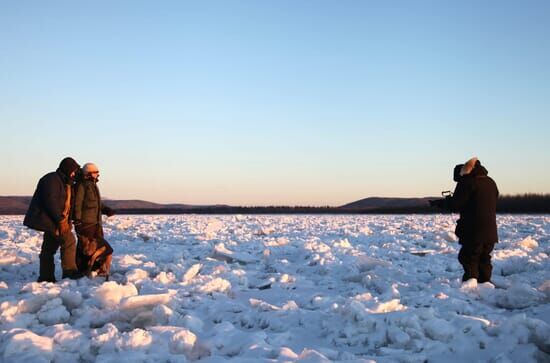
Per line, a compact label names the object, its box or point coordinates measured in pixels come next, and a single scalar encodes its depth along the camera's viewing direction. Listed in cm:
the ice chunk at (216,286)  621
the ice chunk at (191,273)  681
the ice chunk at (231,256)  902
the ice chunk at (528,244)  1027
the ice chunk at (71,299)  514
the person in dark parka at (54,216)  653
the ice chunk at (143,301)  491
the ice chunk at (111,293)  512
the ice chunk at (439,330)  422
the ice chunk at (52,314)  471
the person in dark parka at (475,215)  633
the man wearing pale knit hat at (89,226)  695
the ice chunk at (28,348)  371
